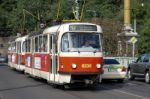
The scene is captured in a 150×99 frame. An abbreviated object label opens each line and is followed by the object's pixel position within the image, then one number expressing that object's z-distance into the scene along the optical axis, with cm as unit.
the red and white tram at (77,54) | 1723
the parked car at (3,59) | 6345
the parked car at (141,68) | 2292
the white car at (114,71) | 2204
